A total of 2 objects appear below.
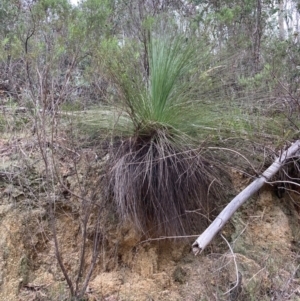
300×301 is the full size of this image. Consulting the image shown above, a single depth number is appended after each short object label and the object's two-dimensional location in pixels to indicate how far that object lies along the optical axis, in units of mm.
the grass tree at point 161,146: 2340
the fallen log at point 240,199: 1904
